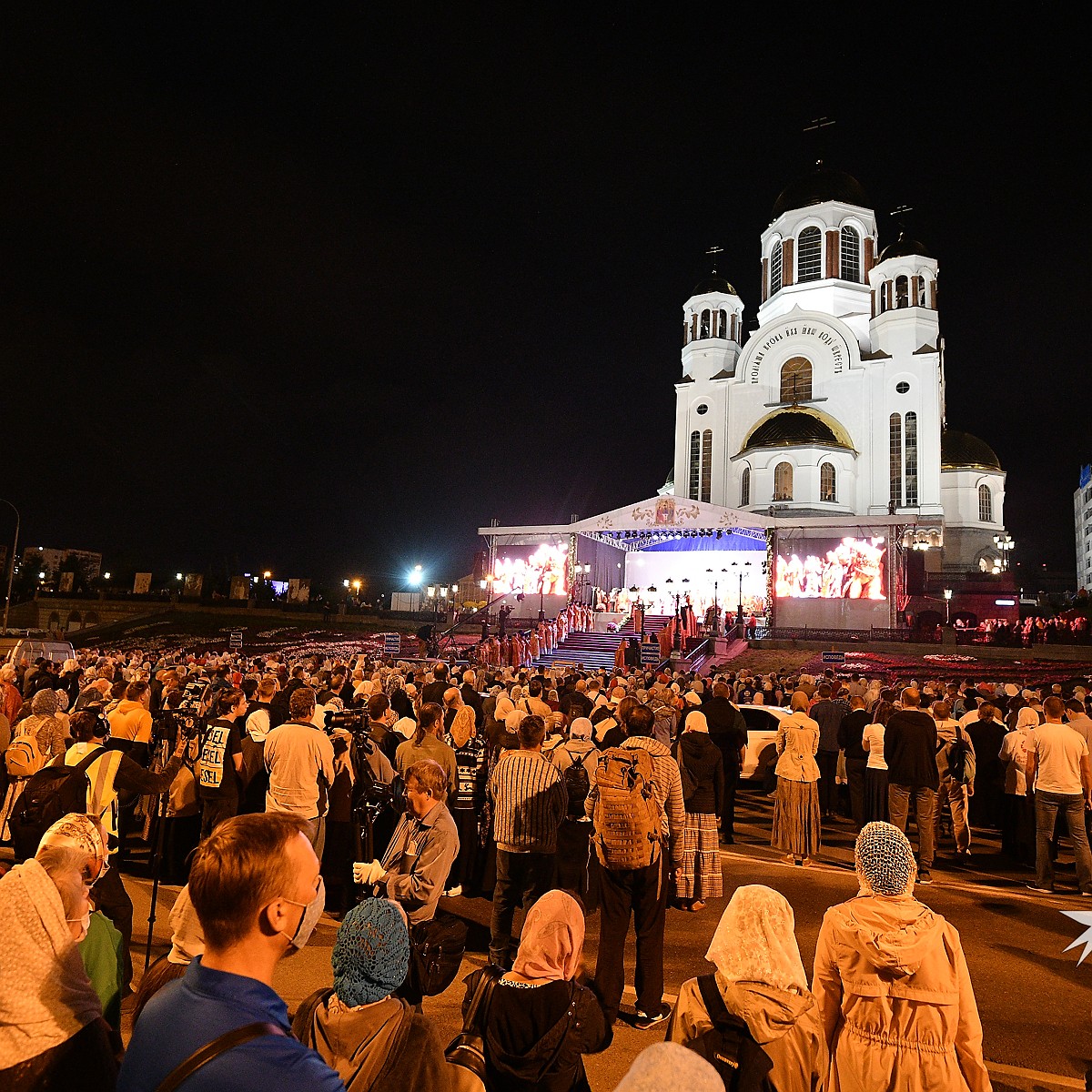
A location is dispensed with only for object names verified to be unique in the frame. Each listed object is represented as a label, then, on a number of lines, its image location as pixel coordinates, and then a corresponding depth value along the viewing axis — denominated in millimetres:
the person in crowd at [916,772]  7273
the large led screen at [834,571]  29000
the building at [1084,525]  90000
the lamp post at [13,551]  32625
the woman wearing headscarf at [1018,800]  7934
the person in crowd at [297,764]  5387
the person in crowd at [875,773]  8312
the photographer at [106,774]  4680
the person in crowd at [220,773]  6207
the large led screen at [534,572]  33625
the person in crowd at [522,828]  4957
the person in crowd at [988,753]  9211
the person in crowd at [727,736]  9070
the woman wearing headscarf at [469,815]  6105
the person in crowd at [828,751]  10031
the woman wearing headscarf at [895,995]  2670
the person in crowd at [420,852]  3742
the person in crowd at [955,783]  8398
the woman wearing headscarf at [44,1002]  1896
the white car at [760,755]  11117
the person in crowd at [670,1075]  1385
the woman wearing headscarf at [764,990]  2396
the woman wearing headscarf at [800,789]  7700
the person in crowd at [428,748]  6148
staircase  27516
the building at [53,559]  87994
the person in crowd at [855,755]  9398
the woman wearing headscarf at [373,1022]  2109
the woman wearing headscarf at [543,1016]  2422
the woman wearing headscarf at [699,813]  5848
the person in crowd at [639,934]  4336
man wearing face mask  1448
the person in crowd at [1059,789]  6859
